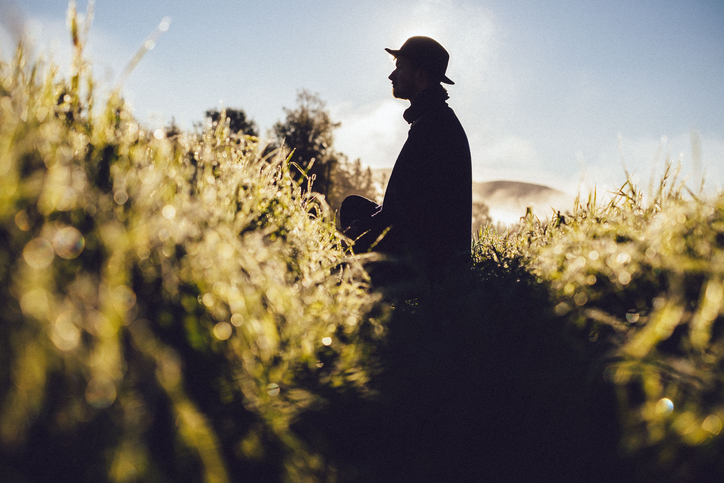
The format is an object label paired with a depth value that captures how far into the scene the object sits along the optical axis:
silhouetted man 3.32
